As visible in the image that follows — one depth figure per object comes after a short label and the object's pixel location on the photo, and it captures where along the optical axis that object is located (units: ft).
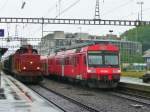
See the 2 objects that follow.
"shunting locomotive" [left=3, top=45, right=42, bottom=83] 130.21
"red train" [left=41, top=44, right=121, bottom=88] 102.53
